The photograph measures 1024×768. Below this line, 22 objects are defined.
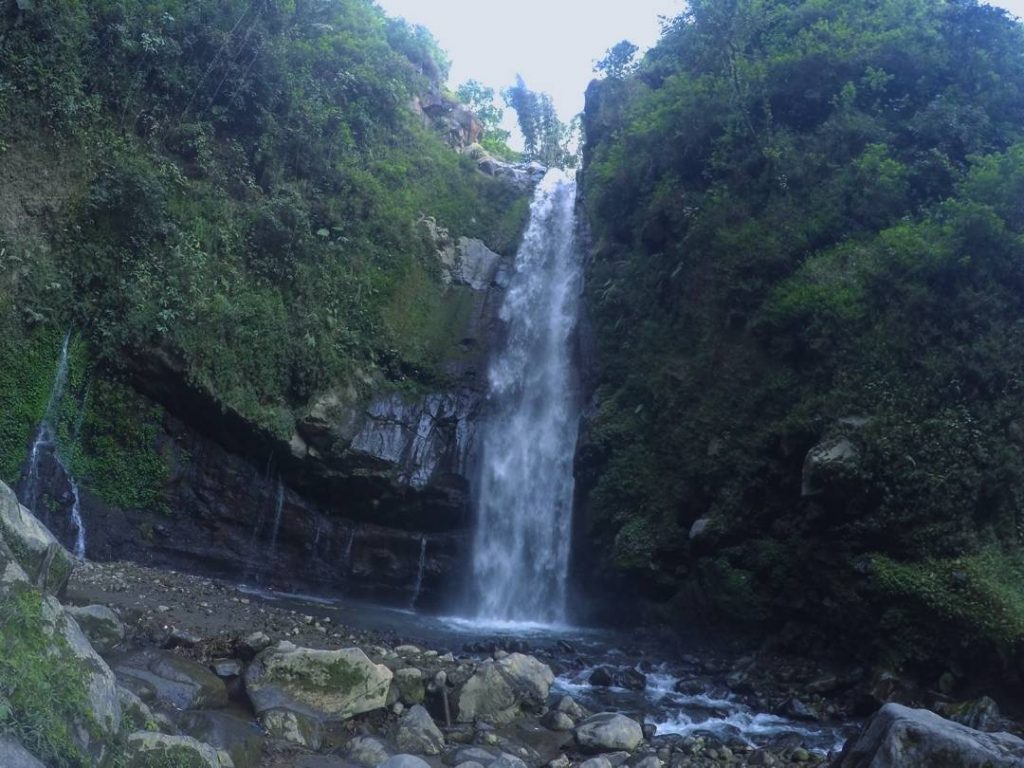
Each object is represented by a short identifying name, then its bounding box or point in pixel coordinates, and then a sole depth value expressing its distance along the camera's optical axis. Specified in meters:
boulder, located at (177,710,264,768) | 7.52
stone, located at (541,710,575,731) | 9.38
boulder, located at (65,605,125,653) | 9.45
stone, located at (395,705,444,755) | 8.34
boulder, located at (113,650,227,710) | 8.43
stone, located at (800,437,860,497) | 12.26
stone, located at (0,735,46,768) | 4.65
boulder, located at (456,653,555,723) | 9.40
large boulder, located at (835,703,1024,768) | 6.71
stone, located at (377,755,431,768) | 7.39
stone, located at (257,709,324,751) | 8.09
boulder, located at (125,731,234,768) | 6.00
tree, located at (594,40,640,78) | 26.98
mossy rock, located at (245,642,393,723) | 8.66
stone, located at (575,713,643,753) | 8.89
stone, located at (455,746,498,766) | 8.13
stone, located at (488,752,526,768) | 7.80
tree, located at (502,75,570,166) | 44.09
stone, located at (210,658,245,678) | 9.29
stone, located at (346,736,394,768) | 7.85
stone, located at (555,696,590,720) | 9.77
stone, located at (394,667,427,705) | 9.33
